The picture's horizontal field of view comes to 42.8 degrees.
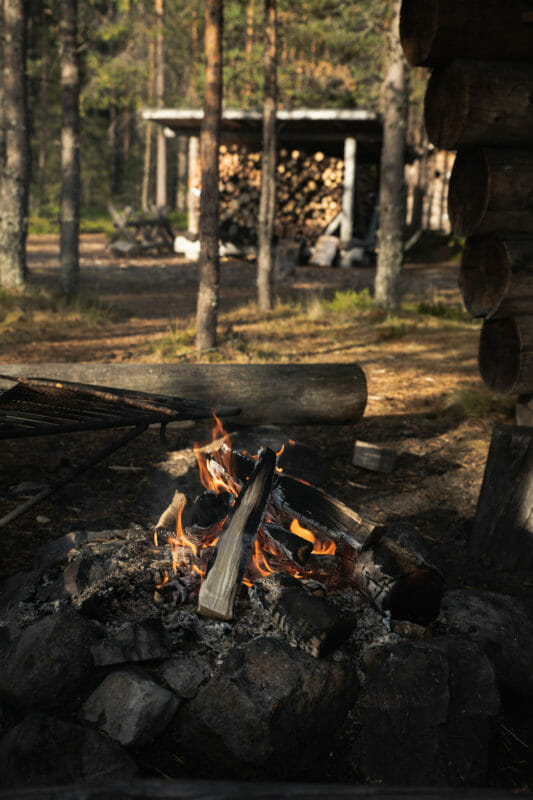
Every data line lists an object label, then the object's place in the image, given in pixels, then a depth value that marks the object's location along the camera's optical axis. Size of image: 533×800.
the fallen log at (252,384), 5.36
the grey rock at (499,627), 2.96
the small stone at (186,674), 2.55
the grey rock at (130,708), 2.41
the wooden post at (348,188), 18.98
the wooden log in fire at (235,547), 2.86
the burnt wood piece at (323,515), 3.31
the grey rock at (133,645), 2.61
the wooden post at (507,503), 4.10
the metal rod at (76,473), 3.54
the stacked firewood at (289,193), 20.23
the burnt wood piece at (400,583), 3.03
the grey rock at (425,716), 2.45
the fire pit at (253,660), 2.42
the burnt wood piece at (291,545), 3.17
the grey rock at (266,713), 2.40
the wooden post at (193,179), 19.99
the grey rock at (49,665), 2.56
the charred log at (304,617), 2.69
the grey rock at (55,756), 2.21
